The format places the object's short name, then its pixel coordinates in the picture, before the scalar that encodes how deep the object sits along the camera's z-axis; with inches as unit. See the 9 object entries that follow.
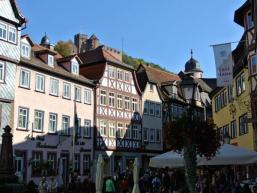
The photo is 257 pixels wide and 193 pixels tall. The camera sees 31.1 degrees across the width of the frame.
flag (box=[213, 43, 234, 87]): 727.1
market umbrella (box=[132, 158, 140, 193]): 784.3
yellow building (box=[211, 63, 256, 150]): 1207.6
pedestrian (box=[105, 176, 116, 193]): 708.0
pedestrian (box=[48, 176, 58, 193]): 952.9
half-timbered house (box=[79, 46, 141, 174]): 1705.2
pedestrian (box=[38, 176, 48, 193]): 887.2
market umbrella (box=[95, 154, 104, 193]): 671.4
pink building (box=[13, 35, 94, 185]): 1341.0
